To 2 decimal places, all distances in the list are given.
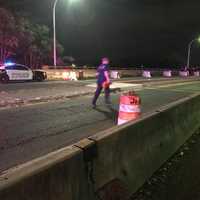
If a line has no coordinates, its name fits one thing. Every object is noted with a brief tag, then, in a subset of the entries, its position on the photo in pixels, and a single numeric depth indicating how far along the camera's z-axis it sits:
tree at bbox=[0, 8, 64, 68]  39.28
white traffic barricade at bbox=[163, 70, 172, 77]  48.54
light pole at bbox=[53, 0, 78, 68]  29.16
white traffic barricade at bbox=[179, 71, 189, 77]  52.31
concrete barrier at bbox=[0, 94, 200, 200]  2.42
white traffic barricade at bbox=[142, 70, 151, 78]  41.96
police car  21.62
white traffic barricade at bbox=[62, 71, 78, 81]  28.60
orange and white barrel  7.27
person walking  11.06
